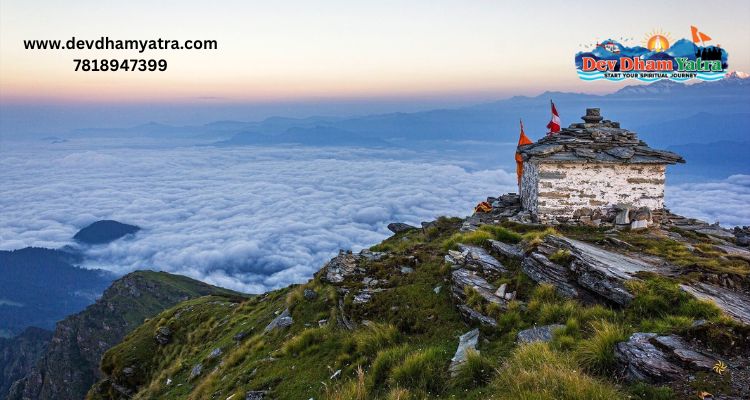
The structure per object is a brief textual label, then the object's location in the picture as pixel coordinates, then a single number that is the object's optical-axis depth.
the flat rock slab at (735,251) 13.72
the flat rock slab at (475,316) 9.89
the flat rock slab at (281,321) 15.06
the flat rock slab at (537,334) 8.48
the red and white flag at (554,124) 24.75
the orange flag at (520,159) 25.55
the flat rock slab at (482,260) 12.59
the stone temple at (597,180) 19.47
